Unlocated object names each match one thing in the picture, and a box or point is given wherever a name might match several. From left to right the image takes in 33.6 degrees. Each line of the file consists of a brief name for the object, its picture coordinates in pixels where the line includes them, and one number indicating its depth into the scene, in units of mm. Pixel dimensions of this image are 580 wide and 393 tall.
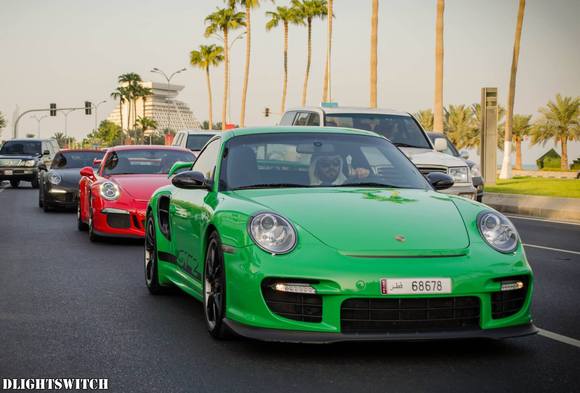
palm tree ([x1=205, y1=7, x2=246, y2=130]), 72312
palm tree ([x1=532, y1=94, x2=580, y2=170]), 70062
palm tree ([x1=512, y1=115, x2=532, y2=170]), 78850
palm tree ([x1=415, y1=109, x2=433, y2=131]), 89150
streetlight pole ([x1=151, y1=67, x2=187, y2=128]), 78625
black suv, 35219
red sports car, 13016
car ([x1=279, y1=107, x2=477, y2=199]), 15414
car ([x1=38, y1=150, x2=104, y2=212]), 20078
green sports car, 5441
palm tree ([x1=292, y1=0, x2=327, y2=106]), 76000
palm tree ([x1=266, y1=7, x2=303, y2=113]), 76738
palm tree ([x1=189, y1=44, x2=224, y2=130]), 88250
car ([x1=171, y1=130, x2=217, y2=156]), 24281
